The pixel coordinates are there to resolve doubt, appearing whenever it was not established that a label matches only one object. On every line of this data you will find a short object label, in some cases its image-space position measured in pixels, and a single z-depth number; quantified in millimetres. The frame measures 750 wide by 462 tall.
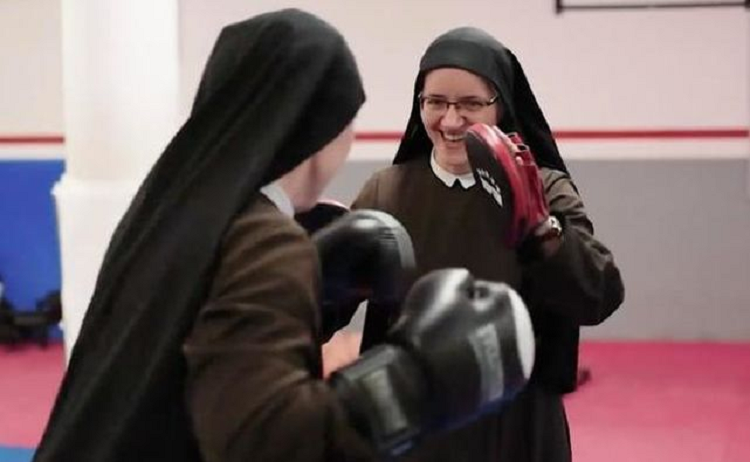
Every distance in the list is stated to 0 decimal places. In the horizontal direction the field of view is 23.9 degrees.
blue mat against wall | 6642
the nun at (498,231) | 2950
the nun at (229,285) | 2116
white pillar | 4020
